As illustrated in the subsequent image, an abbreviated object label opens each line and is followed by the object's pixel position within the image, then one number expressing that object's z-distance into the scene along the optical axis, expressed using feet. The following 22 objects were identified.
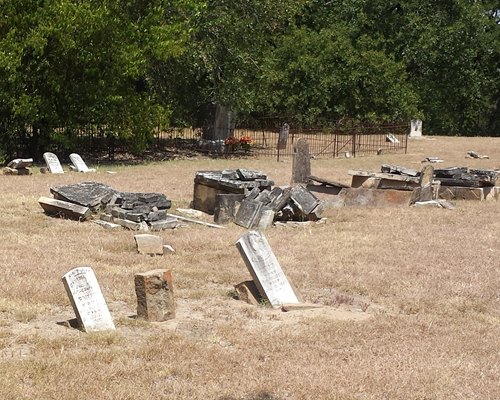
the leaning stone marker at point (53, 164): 65.77
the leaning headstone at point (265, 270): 25.87
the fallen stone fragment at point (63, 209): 41.52
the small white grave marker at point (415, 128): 123.85
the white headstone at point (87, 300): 22.11
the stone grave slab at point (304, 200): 42.83
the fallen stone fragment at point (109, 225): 39.32
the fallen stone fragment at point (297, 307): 25.14
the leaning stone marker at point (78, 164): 68.03
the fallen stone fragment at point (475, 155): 92.89
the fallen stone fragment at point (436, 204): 50.19
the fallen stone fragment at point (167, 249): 34.15
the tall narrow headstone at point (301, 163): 57.31
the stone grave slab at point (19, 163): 63.62
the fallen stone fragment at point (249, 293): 25.95
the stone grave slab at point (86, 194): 42.60
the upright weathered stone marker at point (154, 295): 23.24
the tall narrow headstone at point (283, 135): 99.30
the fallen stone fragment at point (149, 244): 33.32
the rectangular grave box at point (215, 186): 45.37
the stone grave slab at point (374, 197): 50.06
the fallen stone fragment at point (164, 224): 39.84
